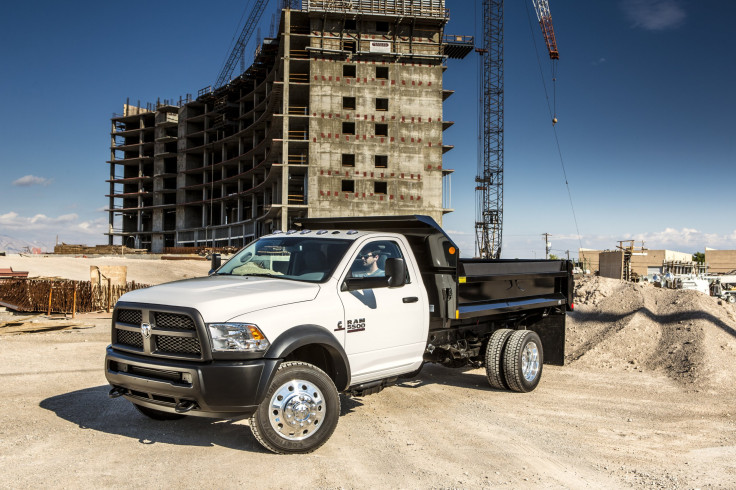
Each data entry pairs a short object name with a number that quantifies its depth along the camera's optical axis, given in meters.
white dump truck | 4.68
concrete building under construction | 55.41
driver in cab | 6.00
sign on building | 56.25
